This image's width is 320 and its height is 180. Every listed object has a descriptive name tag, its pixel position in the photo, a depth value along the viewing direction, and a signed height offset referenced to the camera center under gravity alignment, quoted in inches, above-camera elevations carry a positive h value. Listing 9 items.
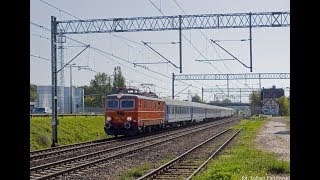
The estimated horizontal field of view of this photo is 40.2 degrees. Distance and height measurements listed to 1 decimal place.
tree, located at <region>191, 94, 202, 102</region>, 5241.1 -26.8
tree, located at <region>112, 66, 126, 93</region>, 3614.7 +147.9
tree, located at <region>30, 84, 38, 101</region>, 3627.5 +23.1
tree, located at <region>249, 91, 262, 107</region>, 2967.5 -15.2
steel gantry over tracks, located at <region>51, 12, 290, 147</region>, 1016.2 +179.0
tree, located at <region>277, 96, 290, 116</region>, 2620.6 -57.1
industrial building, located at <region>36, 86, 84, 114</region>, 3312.3 -9.4
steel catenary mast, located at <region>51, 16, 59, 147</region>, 940.0 +19.0
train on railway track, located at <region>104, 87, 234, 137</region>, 1147.9 -49.2
